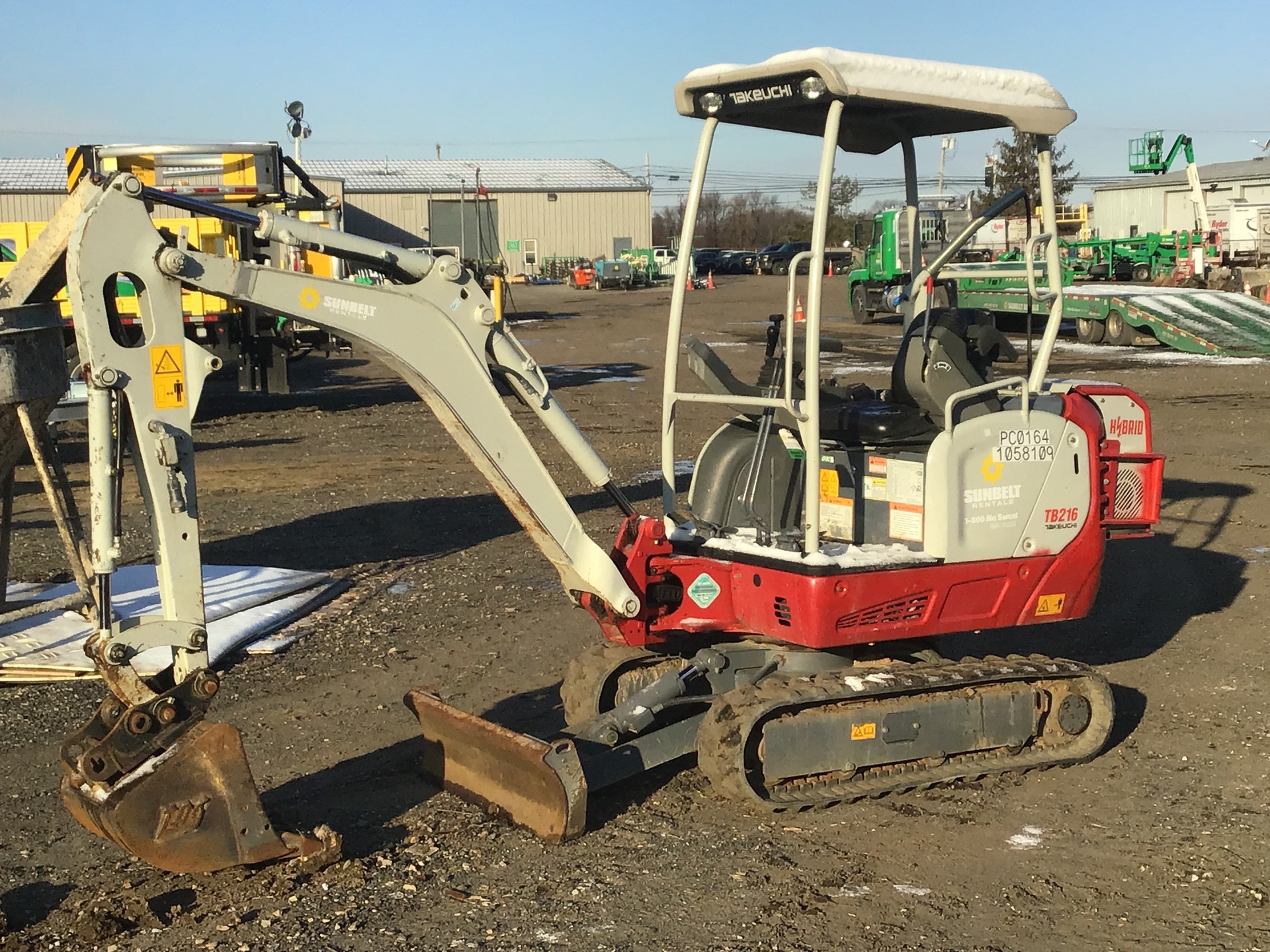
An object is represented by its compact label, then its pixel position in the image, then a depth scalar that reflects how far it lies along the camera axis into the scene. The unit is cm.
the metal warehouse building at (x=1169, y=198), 5179
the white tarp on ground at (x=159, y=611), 772
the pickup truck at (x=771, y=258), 5978
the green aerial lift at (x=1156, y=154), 3675
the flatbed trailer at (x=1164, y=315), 2498
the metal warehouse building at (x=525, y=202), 6481
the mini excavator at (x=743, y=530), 491
